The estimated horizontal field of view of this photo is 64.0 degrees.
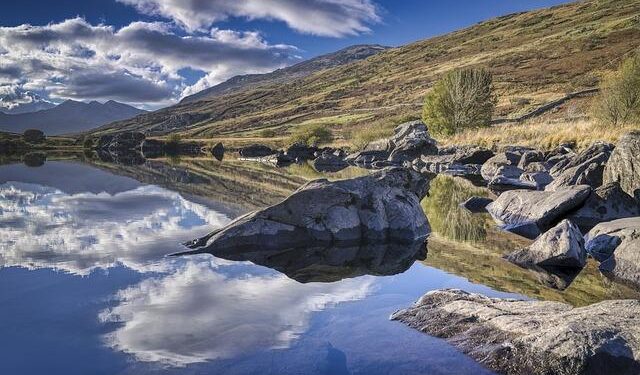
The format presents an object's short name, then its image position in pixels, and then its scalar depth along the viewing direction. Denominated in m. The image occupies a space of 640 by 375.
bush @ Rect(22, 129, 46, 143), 133.12
